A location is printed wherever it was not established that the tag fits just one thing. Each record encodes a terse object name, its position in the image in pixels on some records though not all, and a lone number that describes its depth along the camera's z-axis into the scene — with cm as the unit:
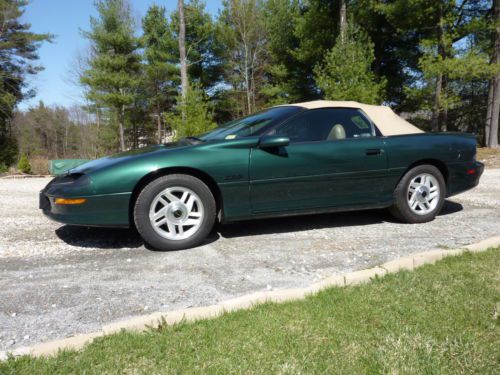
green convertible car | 315
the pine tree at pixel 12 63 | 2105
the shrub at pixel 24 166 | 1420
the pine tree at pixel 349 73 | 1183
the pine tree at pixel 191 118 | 1073
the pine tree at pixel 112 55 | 2394
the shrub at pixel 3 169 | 1622
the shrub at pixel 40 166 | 1471
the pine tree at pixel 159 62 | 2627
